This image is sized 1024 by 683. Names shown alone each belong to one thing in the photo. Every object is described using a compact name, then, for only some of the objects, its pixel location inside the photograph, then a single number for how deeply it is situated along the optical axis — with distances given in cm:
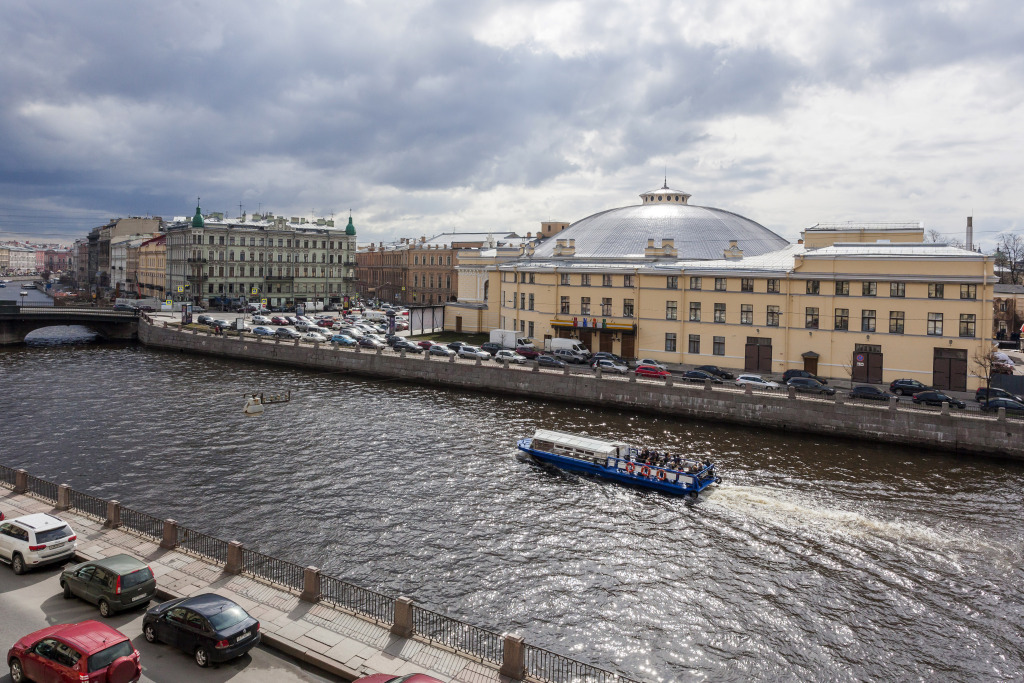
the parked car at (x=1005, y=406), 4034
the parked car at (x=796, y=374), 5206
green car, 1761
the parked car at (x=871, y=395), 4406
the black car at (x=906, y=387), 4888
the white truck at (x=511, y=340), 7031
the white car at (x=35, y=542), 1995
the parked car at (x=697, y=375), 5121
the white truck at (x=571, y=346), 6424
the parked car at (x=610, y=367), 5497
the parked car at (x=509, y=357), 5884
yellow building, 5172
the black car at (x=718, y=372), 5403
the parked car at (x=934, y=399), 4291
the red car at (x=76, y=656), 1401
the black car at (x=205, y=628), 1545
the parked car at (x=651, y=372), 5259
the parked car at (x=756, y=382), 4781
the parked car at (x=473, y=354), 6172
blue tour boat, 3265
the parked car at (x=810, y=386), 4541
